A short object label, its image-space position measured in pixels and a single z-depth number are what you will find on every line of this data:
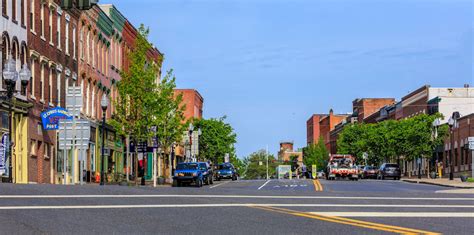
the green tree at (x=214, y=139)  114.66
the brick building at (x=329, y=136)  194.38
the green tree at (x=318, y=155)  170.25
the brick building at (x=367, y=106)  159.75
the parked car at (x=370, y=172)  88.34
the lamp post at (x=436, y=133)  78.62
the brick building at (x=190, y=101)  130.36
